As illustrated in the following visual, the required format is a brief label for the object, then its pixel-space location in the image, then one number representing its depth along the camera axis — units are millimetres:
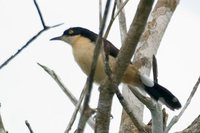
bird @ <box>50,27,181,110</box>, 9977
